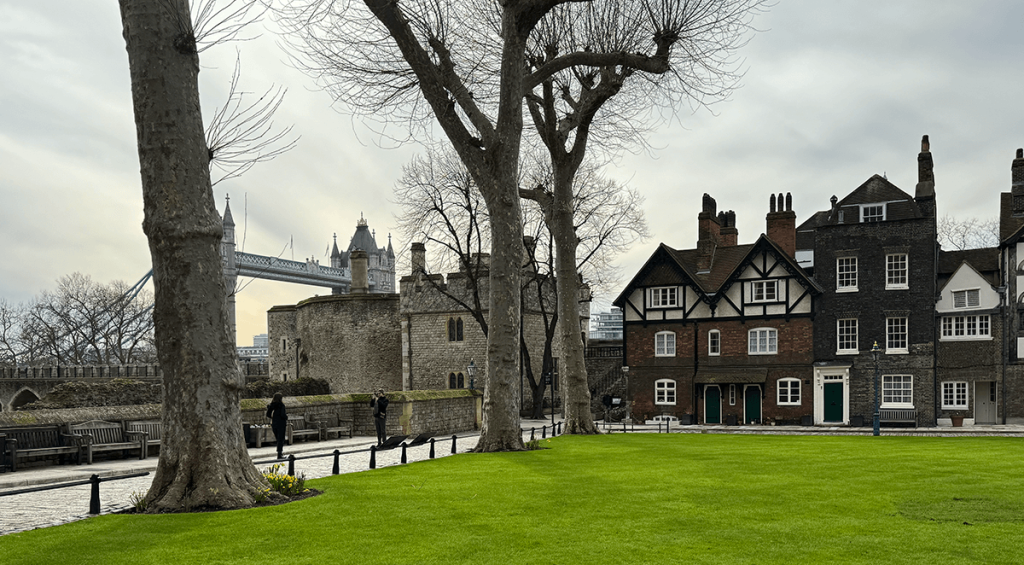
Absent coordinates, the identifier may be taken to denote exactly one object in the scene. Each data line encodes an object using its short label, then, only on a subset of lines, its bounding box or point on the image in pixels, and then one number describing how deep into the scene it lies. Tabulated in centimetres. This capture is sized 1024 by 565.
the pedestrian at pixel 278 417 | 1909
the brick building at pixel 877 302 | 3584
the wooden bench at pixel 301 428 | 2364
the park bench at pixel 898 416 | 3525
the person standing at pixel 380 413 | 2280
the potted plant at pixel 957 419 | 3383
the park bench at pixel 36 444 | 1588
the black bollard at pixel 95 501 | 1012
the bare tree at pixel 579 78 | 2002
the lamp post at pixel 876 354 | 3088
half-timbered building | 3775
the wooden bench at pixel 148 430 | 1912
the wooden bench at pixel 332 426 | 2486
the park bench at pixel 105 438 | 1767
